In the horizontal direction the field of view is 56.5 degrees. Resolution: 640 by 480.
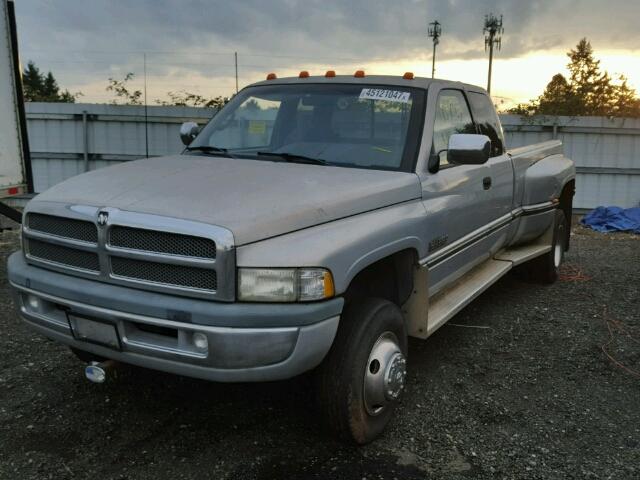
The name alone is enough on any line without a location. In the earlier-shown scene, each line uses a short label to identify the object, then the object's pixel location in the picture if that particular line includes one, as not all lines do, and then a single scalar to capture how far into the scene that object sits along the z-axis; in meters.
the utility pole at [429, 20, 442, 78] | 31.75
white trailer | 5.93
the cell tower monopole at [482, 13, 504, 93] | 34.00
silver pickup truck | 2.57
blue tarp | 10.84
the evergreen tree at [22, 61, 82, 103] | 65.62
